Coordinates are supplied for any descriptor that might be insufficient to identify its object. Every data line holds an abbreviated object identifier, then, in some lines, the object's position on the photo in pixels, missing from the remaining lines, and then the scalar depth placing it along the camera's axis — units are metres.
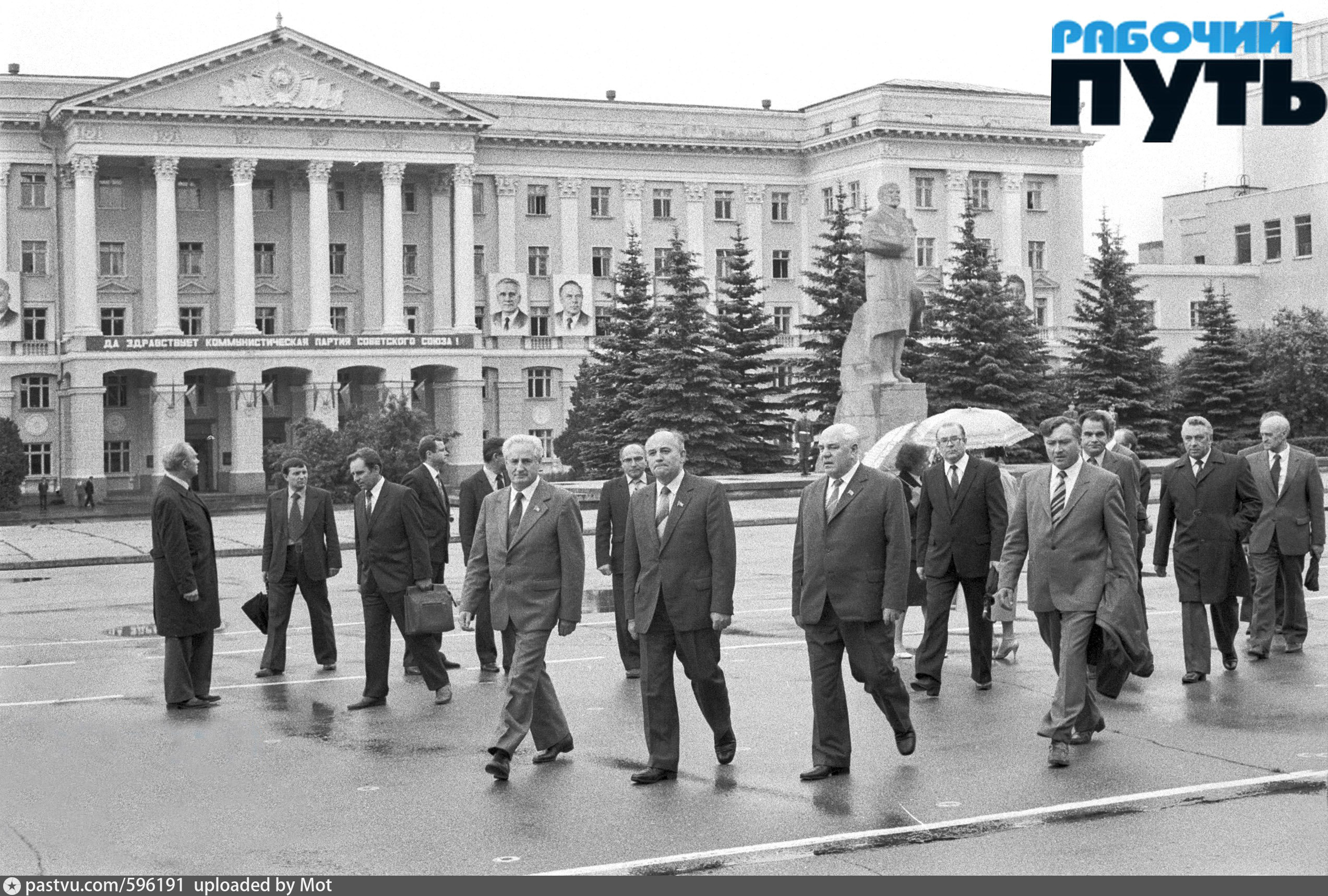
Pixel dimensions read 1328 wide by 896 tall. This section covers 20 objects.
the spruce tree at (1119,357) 60.94
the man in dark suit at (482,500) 15.16
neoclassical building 79.94
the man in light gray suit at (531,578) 10.84
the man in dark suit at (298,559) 15.18
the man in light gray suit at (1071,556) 10.82
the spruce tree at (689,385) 57.06
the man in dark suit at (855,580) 10.60
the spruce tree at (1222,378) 62.34
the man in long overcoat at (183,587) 13.46
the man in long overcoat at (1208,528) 13.90
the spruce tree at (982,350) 59.31
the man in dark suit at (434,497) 15.51
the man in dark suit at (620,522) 14.42
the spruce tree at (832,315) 59.50
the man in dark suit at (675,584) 10.55
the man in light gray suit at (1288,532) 15.06
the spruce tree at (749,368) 58.69
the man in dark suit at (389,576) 13.35
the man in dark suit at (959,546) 13.24
